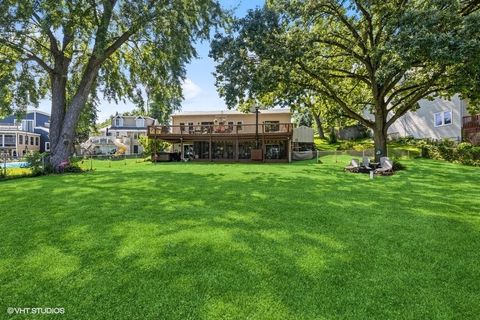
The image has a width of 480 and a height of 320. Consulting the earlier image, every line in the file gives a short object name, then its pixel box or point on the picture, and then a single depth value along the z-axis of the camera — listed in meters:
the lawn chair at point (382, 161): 14.93
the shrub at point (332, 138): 37.16
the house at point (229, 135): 25.50
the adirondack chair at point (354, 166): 15.08
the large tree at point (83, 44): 13.70
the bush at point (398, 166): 15.70
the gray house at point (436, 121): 24.12
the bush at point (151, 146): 32.20
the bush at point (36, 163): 14.22
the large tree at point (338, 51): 11.05
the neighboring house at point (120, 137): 44.13
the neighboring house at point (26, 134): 40.78
